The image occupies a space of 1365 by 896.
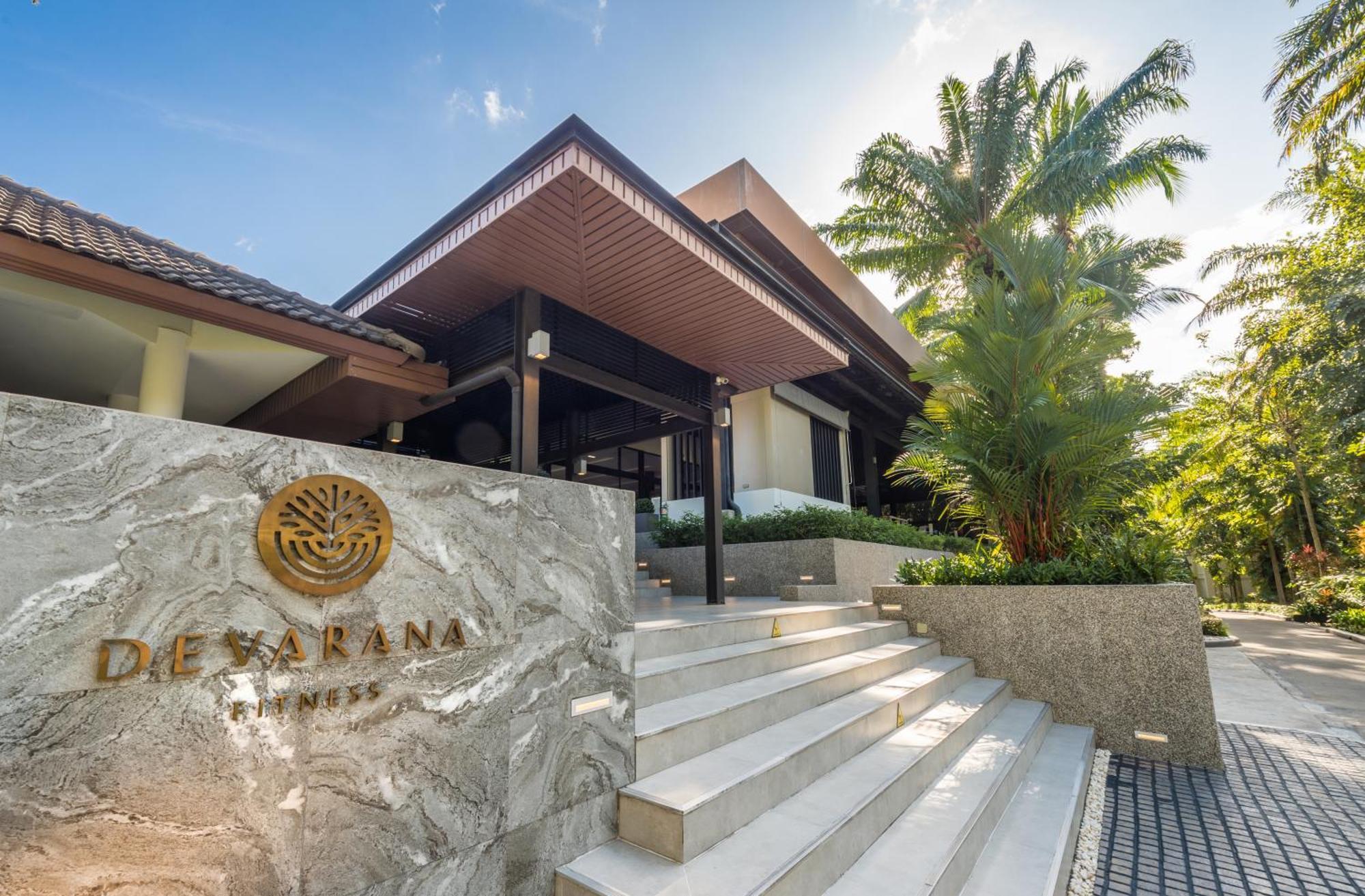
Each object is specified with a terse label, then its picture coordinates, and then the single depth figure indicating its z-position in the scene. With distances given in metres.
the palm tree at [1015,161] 12.16
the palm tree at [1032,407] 6.27
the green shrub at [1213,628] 12.94
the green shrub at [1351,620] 14.45
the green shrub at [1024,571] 5.80
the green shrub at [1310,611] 18.22
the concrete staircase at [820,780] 2.47
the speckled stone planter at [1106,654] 5.09
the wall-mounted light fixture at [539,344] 5.23
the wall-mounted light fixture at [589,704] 2.68
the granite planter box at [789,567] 8.35
